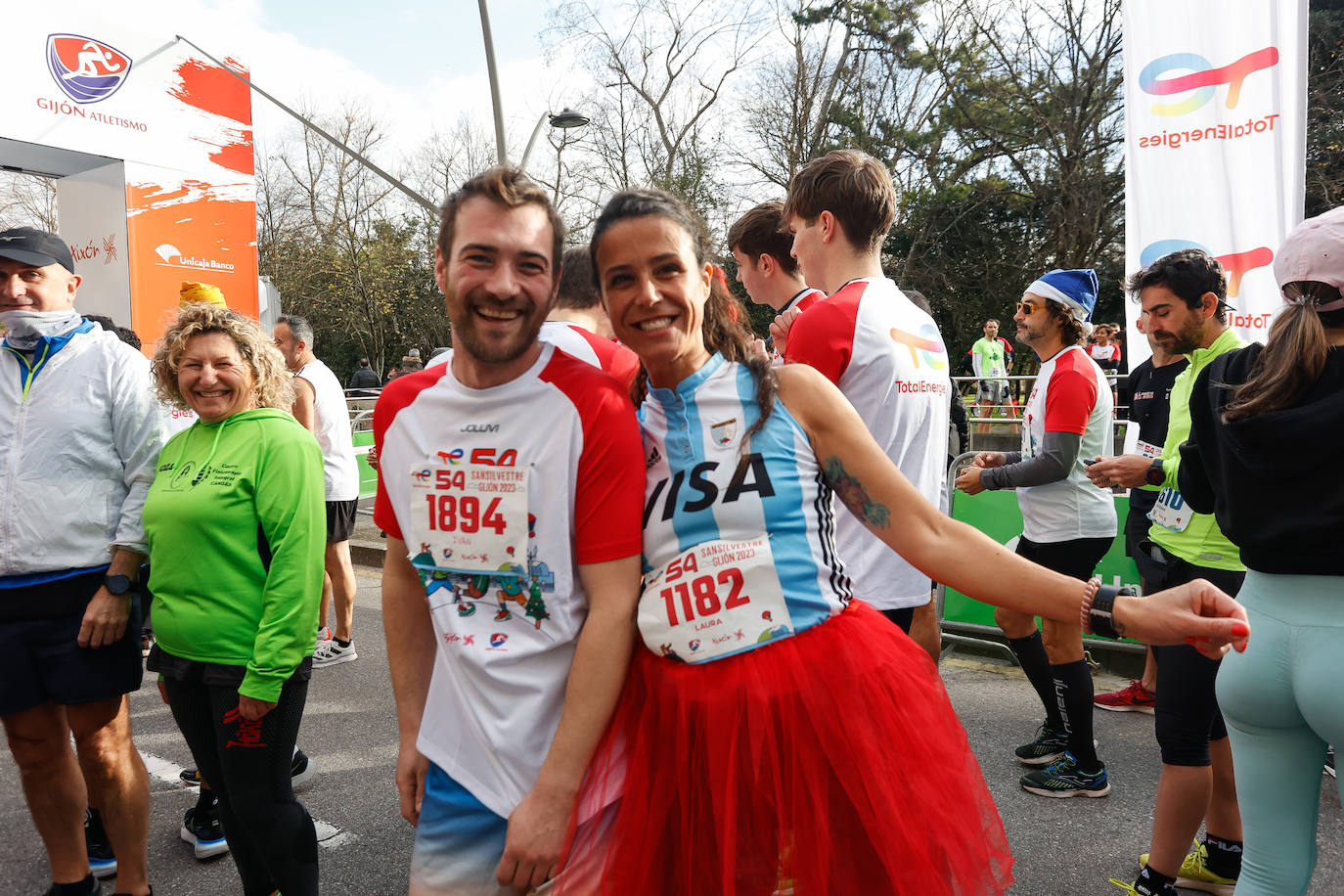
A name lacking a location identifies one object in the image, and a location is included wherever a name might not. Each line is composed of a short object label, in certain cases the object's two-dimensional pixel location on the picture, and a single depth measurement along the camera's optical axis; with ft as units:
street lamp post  49.67
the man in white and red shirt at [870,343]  8.19
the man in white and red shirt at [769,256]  10.65
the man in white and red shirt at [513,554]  4.96
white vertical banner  16.20
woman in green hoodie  7.89
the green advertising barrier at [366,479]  32.94
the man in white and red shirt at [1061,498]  11.85
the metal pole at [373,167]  36.01
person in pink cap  5.96
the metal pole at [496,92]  36.76
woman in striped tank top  4.79
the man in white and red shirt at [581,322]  7.84
